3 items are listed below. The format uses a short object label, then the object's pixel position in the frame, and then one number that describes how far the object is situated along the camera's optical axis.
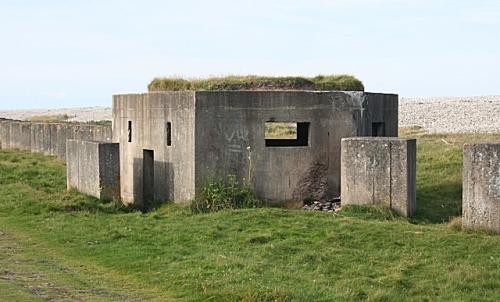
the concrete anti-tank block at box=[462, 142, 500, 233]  11.45
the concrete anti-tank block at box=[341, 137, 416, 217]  13.48
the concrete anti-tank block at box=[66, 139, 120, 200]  16.25
